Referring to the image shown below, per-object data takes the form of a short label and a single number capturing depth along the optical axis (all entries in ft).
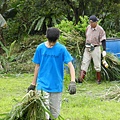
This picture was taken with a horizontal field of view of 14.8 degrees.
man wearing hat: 36.79
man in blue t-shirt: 18.98
